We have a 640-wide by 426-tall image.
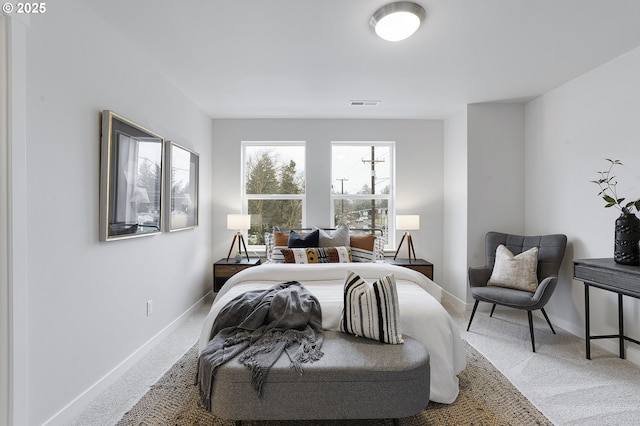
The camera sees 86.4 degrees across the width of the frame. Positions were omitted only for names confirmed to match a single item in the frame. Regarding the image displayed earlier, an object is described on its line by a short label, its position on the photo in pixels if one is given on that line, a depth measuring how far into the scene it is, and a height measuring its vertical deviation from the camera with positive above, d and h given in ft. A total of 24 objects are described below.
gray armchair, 9.57 -1.98
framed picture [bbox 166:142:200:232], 10.60 +0.82
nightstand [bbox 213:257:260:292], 13.41 -2.31
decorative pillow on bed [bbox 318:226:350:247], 12.28 -1.01
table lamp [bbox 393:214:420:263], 13.99 -0.45
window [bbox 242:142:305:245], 15.58 +1.16
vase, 8.08 -0.69
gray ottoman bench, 5.24 -2.81
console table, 7.47 -1.60
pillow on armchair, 10.68 -1.93
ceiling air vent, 12.85 +4.12
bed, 6.77 -2.04
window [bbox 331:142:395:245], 15.67 +1.25
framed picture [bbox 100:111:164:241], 7.27 +0.78
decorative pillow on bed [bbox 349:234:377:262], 12.05 -1.33
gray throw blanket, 5.44 -2.32
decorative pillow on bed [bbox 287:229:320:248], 12.19 -1.04
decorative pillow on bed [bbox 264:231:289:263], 12.25 -1.20
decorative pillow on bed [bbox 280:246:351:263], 11.45 -1.48
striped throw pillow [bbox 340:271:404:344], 6.24 -1.89
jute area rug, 6.27 -3.87
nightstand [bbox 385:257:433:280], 13.15 -2.16
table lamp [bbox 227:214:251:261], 13.91 -0.44
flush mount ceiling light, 6.74 +3.96
